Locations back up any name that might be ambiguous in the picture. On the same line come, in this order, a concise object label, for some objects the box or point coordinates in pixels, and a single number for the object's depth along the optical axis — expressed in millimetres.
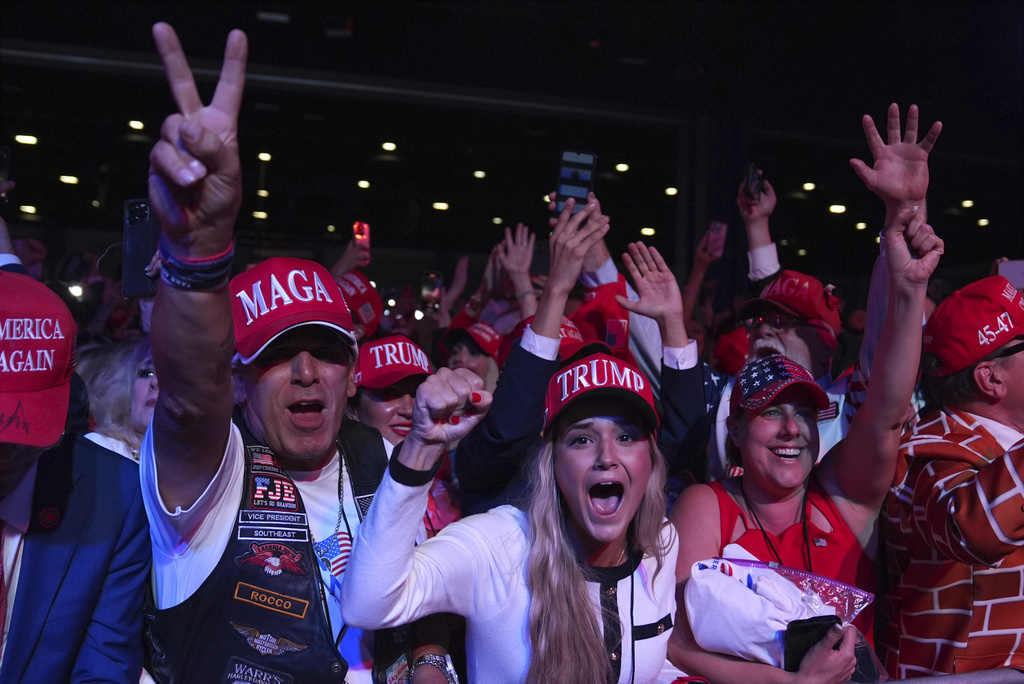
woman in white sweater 1584
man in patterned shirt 1962
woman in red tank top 2160
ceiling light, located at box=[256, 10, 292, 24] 7605
